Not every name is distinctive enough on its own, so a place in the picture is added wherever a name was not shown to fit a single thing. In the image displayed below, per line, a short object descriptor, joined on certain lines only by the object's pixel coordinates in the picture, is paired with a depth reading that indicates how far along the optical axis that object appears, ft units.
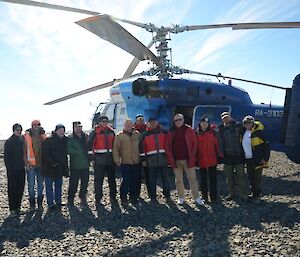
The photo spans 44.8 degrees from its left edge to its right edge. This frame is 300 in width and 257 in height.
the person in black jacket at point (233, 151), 24.44
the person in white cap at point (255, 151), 23.95
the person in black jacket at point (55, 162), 23.82
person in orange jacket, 24.27
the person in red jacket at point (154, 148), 24.81
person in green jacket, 25.21
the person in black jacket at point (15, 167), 23.75
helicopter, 30.22
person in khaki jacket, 24.98
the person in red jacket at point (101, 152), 25.07
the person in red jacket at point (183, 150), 23.82
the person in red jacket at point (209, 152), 24.54
